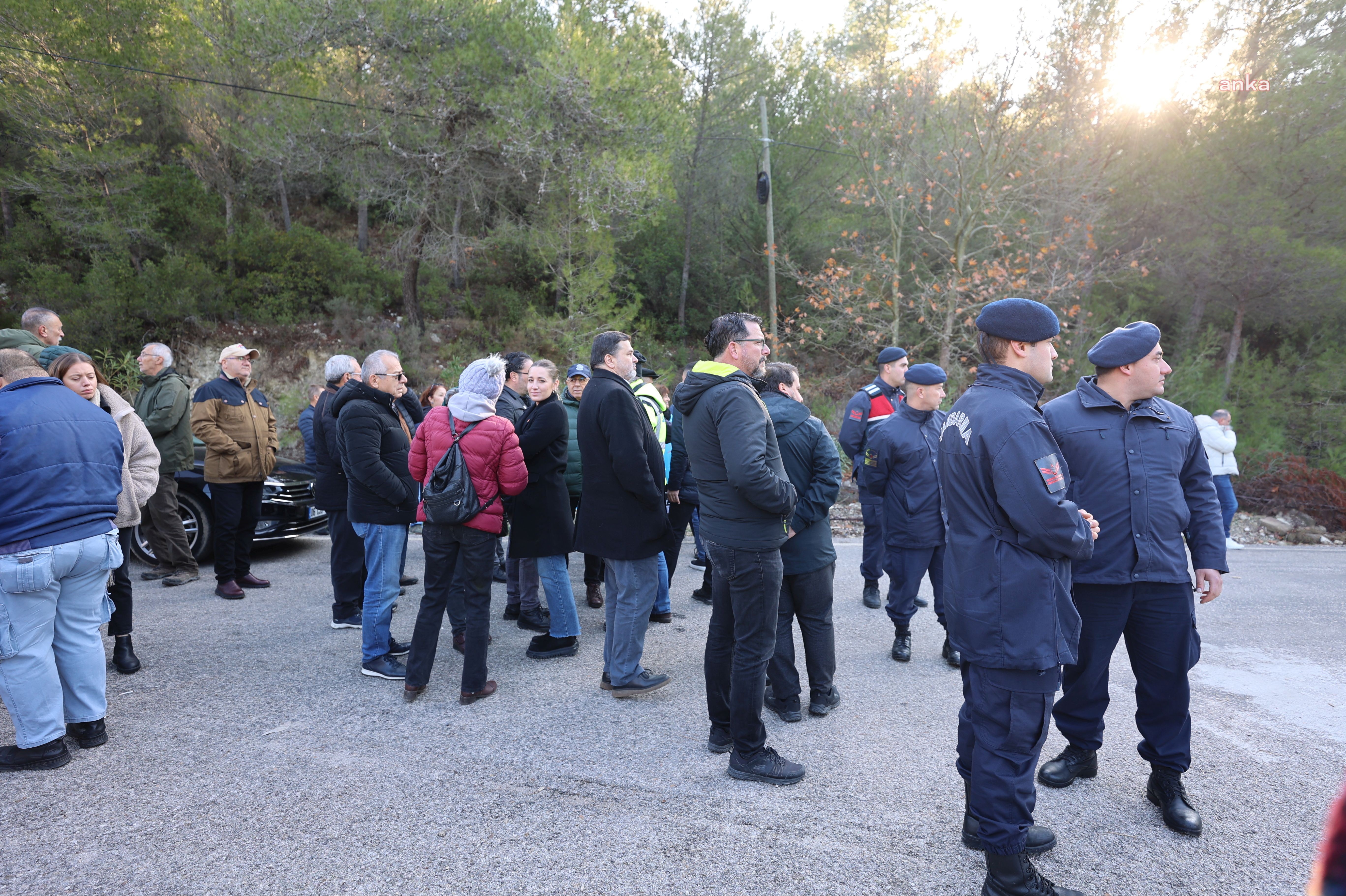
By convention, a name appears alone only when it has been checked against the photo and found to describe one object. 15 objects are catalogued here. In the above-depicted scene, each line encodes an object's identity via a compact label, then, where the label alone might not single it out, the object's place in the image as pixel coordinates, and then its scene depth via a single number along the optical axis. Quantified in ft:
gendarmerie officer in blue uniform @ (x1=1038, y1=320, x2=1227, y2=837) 10.27
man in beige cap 20.49
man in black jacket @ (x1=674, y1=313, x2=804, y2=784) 10.91
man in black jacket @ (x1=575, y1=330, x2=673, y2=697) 14.17
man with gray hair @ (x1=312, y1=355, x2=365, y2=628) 18.03
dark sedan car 23.25
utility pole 47.42
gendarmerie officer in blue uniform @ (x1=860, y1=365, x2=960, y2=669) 16.24
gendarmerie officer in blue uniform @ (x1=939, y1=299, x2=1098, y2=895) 8.33
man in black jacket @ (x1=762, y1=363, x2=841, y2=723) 13.08
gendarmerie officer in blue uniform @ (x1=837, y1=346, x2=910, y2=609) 20.26
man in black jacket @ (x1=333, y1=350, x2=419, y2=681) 15.21
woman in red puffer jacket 13.96
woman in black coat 15.89
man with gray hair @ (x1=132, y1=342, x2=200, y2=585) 20.30
